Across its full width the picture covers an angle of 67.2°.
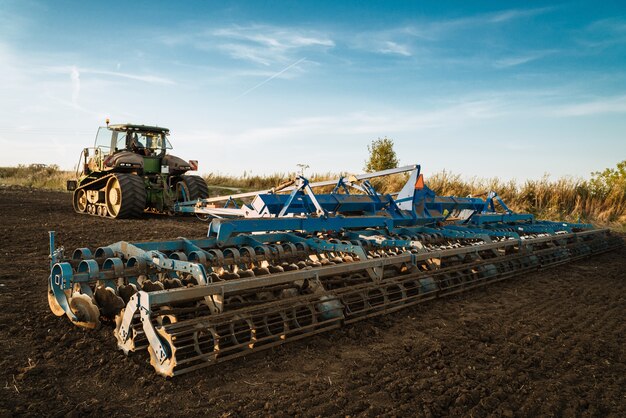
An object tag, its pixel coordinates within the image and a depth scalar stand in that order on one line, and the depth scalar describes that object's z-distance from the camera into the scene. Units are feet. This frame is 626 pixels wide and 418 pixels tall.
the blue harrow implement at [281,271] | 10.16
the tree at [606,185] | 54.13
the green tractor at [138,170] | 38.52
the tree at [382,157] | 83.15
